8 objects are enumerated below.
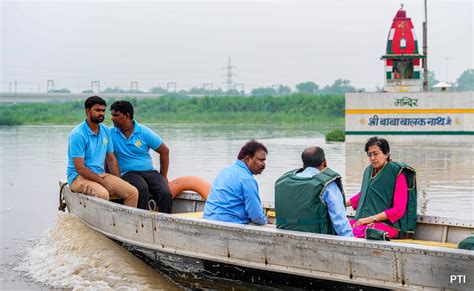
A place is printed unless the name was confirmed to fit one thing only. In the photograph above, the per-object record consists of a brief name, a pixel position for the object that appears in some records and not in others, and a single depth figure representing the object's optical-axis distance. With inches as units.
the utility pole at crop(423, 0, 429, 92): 1781.0
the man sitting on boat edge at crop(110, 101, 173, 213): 548.4
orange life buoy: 586.4
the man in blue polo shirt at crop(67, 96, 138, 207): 526.4
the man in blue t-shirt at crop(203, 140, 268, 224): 413.7
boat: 339.8
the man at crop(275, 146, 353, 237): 376.4
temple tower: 1739.7
